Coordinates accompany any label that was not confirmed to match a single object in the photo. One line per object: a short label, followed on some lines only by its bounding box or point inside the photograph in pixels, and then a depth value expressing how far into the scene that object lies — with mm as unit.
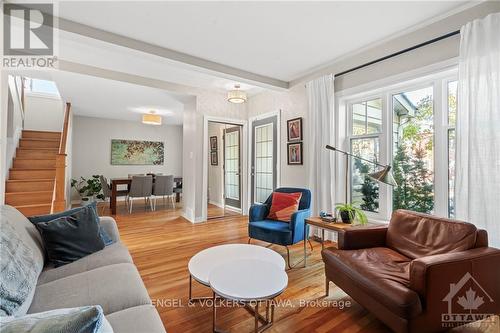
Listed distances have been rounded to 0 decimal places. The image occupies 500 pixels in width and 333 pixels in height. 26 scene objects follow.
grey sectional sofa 1080
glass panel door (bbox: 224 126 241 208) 5391
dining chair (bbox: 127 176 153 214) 5199
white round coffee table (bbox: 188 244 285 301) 1689
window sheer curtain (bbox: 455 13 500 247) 1895
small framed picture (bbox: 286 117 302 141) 3773
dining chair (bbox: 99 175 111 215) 5285
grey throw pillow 542
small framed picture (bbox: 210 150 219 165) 6237
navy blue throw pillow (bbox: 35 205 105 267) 1661
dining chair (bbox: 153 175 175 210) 5539
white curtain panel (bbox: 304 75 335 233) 3227
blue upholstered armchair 2578
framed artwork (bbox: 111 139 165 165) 6852
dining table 5160
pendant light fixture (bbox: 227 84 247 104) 3912
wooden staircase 3682
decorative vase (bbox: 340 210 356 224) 2410
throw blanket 986
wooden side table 2143
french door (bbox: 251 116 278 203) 4477
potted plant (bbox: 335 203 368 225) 2406
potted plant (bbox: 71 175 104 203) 5735
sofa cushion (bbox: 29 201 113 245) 1814
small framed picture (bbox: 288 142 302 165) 3793
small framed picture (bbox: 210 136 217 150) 6227
